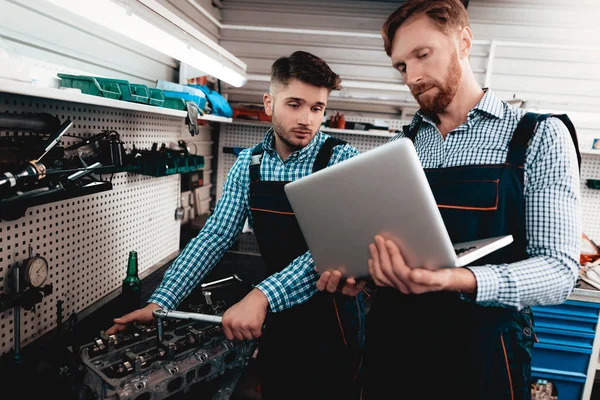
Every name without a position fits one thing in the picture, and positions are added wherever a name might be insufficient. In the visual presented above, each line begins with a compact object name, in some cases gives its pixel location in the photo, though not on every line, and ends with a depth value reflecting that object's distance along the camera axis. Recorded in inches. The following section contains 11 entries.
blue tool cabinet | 93.4
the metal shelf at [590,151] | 117.9
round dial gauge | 54.3
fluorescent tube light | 43.2
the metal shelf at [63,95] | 38.9
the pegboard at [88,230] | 54.6
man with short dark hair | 50.6
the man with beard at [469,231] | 34.3
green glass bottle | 71.7
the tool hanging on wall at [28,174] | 41.9
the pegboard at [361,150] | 131.6
